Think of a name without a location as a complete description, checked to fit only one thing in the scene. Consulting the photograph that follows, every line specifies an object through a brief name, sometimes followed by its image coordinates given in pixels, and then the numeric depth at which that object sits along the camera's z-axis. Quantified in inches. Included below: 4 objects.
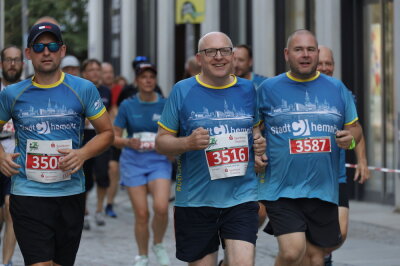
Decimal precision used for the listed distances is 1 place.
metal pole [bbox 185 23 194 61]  853.4
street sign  816.4
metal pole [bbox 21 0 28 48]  1437.0
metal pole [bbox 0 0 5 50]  1540.8
